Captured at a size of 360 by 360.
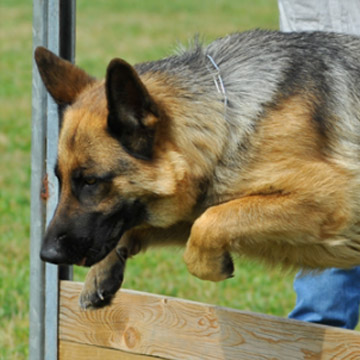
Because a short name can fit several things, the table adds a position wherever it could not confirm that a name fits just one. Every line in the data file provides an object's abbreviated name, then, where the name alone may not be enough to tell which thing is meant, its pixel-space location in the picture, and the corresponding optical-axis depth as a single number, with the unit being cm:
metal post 770
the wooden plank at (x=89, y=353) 761
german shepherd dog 634
